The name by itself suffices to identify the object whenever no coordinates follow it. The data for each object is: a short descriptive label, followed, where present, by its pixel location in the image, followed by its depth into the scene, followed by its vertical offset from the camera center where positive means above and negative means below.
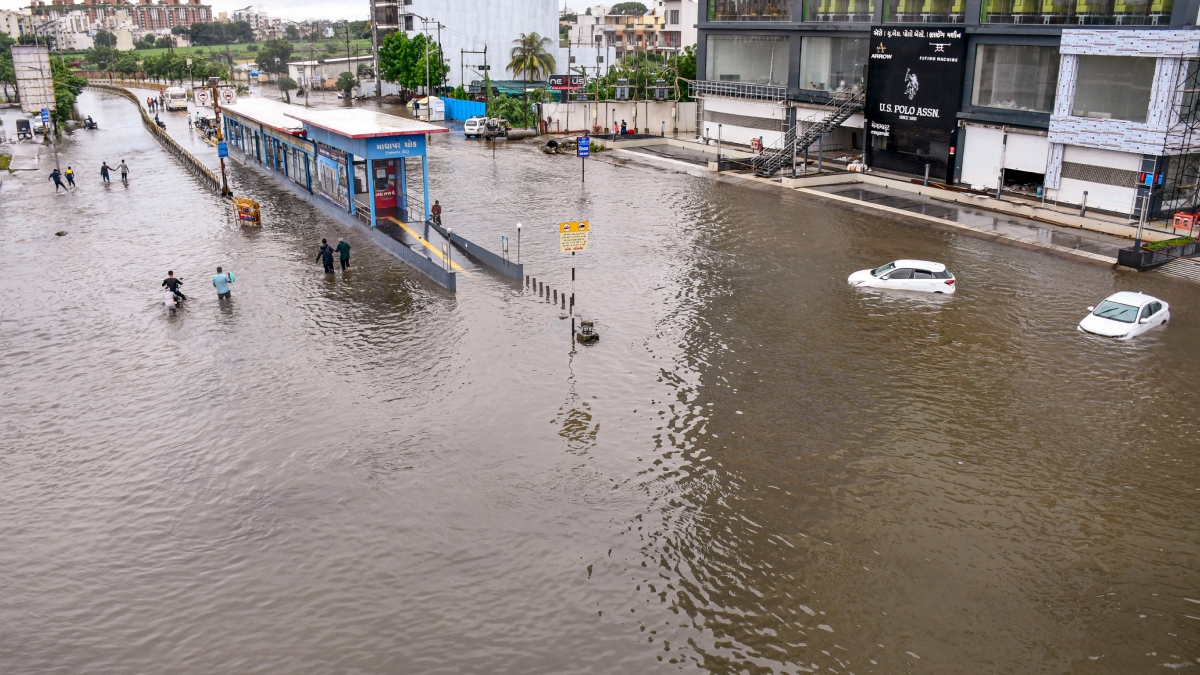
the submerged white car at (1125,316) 27.38 -6.43
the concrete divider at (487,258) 33.25 -6.13
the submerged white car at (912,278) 31.80 -6.19
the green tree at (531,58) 92.00 +3.69
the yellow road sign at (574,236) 27.80 -4.22
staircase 55.69 -2.16
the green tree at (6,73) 122.25 +2.23
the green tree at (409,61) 105.75 +3.86
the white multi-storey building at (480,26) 121.76 +9.18
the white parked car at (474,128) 76.62 -2.75
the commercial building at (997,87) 39.66 +0.63
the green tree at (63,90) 87.75 +0.07
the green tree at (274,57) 191.12 +7.37
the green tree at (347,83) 129.75 +1.47
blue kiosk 38.38 -3.69
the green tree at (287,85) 137.09 +1.17
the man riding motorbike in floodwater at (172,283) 29.75 -6.14
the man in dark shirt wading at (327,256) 33.53 -5.87
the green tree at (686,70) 83.31 +2.44
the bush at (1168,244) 34.88 -5.42
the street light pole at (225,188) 48.30 -5.03
